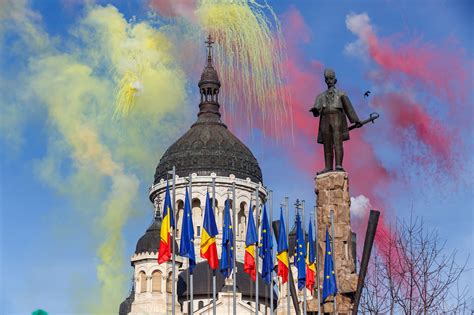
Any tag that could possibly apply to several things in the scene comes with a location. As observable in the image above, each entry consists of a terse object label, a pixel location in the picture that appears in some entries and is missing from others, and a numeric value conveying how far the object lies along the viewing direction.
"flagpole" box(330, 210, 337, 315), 27.97
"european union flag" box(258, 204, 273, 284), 46.44
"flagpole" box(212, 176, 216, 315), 38.38
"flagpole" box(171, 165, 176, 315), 40.97
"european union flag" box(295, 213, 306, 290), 44.69
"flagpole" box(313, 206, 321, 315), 28.28
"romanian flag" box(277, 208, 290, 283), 44.44
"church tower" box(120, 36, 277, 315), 102.50
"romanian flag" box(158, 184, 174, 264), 42.97
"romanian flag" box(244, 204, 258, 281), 47.06
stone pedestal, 28.17
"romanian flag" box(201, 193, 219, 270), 43.62
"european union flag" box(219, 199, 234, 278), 44.17
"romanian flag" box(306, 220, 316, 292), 45.79
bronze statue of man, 29.48
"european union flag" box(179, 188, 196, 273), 41.41
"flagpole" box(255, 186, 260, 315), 45.33
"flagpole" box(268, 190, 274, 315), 45.71
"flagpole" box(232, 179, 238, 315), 40.28
